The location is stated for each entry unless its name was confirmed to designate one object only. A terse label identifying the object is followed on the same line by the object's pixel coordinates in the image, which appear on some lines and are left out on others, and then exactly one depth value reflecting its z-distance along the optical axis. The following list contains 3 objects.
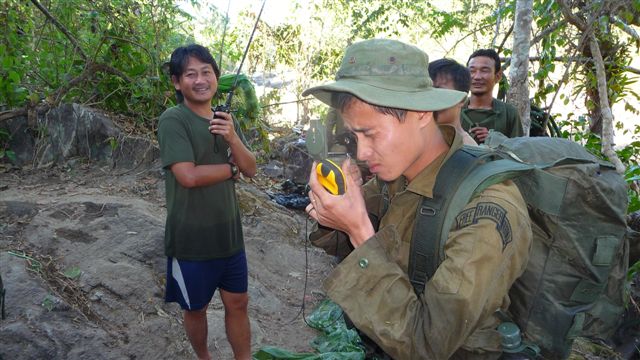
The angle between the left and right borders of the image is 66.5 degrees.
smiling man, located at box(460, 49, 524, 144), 4.05
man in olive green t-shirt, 2.75
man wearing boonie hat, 1.28
